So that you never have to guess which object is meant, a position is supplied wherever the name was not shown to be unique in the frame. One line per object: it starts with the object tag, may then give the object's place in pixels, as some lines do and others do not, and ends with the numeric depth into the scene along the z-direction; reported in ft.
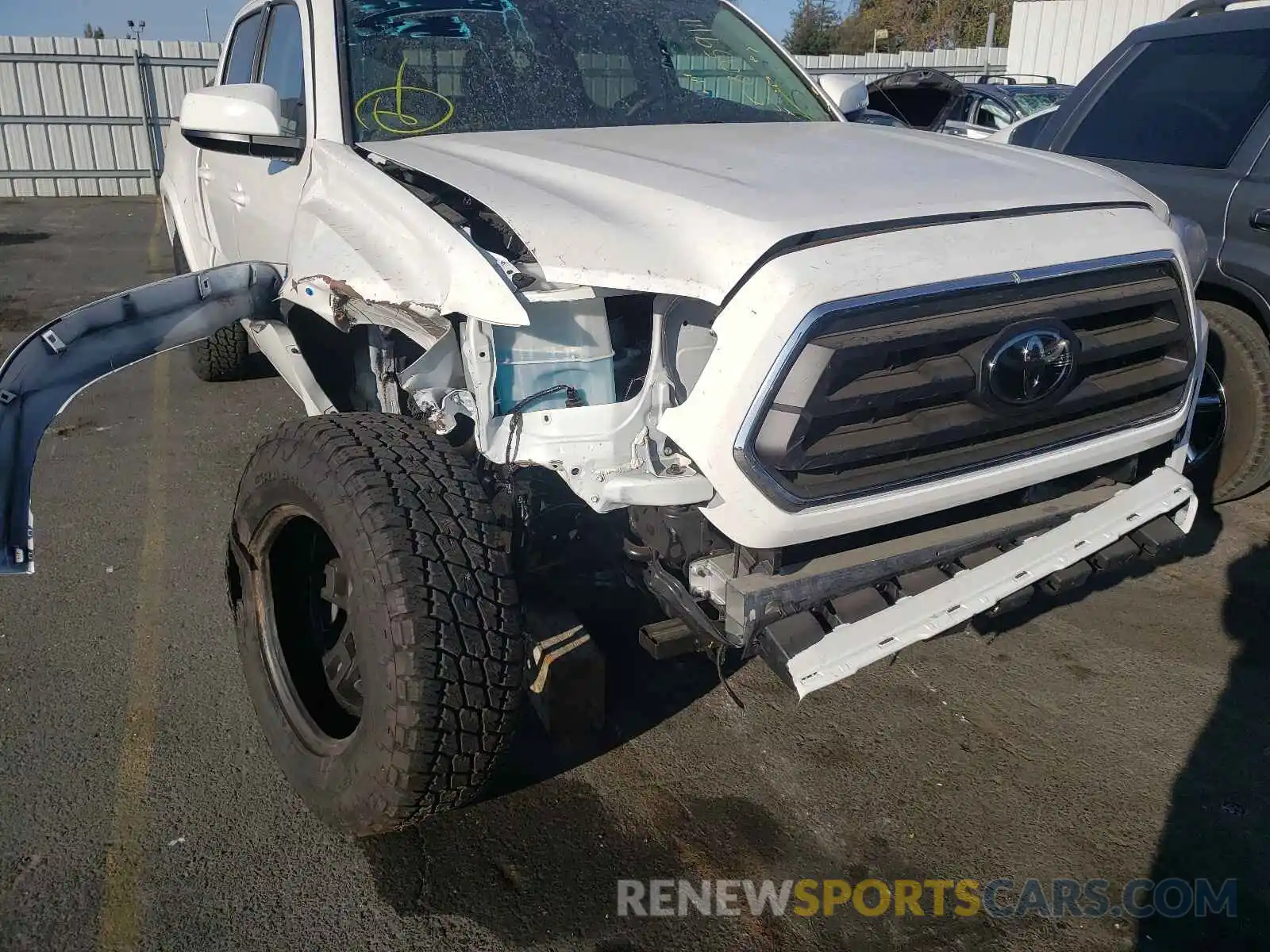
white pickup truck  7.83
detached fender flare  9.63
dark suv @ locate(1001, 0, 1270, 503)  14.17
